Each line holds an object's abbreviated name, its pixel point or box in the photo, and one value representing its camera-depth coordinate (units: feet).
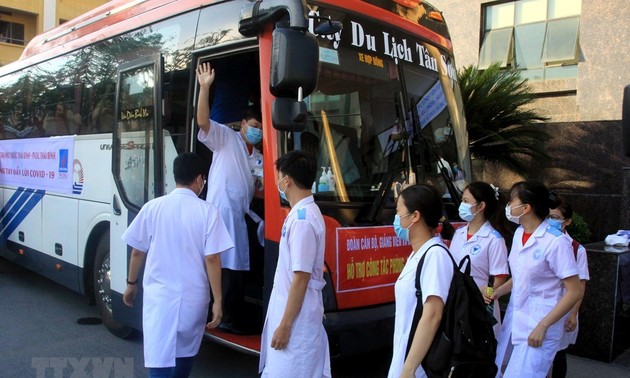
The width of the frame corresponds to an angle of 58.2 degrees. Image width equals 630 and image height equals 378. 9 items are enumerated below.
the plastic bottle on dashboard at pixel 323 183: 13.89
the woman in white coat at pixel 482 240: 13.30
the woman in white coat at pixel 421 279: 8.36
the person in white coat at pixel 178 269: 11.19
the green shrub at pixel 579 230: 29.40
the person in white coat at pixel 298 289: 10.25
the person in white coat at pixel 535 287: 11.12
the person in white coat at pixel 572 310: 12.73
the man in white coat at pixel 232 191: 15.08
